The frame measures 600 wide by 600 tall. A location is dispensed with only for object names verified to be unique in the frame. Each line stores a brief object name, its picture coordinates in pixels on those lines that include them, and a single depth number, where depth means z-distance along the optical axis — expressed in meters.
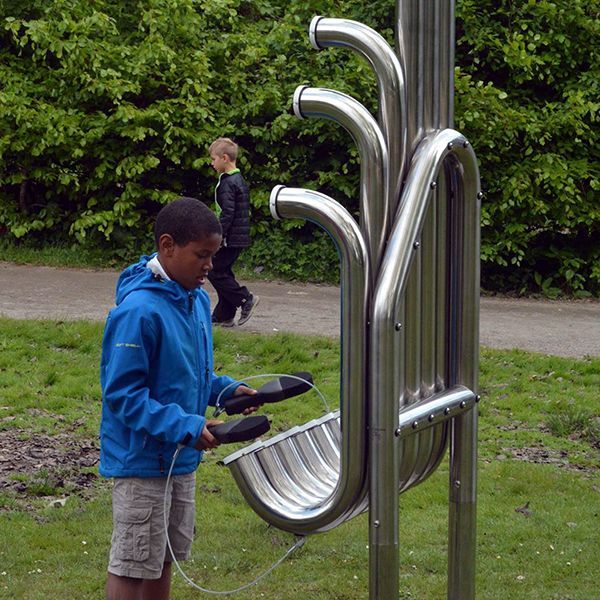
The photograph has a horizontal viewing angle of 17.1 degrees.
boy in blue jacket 5.83
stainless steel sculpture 4.44
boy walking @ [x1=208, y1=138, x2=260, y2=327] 15.78
